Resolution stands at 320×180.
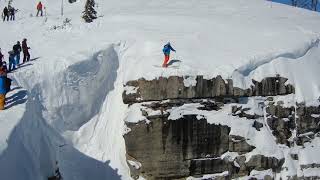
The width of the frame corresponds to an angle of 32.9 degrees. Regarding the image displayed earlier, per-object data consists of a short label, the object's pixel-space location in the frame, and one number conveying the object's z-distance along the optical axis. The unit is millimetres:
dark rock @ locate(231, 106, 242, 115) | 25703
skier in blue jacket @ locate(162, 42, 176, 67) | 25672
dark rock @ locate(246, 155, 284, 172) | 25172
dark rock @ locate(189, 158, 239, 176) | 24984
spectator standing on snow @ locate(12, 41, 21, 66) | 26078
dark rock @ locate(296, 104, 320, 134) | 26375
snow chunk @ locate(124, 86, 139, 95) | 25661
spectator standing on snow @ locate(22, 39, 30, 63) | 26806
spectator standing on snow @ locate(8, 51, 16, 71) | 25342
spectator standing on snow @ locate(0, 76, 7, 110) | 16516
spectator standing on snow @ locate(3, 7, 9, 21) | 37531
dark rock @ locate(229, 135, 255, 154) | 25281
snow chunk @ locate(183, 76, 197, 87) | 25422
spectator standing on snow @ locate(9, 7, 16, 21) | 38062
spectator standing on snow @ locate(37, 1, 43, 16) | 39188
